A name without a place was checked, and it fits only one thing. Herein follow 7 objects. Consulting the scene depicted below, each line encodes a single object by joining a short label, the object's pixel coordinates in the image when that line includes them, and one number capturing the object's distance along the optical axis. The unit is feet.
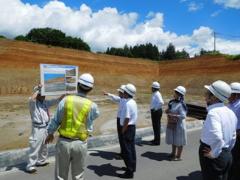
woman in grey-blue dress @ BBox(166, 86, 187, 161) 13.78
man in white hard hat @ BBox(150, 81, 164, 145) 16.79
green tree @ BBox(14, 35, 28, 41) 107.59
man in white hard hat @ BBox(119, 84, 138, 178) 11.40
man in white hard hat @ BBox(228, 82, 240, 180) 9.26
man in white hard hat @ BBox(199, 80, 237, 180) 6.65
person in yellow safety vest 7.67
